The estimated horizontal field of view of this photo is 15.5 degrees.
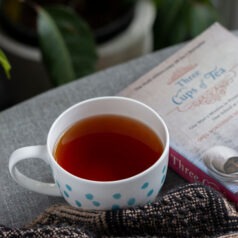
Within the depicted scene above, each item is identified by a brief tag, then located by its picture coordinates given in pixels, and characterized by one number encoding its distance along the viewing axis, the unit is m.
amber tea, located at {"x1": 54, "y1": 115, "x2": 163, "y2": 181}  0.71
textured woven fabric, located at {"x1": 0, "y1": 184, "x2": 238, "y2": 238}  0.70
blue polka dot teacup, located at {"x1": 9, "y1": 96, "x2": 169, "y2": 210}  0.69
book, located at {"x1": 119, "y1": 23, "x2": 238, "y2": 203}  0.74
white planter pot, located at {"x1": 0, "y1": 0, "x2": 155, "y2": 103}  1.20
